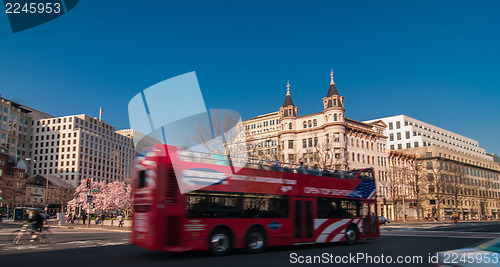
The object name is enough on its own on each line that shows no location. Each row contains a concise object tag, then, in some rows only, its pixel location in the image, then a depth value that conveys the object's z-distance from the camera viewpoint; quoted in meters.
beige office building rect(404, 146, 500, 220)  86.19
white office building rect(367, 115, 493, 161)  103.62
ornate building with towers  68.31
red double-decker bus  11.58
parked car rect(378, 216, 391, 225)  49.72
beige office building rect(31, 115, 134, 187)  123.88
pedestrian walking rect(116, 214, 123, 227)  38.14
